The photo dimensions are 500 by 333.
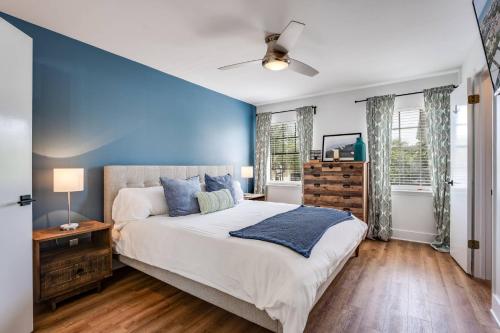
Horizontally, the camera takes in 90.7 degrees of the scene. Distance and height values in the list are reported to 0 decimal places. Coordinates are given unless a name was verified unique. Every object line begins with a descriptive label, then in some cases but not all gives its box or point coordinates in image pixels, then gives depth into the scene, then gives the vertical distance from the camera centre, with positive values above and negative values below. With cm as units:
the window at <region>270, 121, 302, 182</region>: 532 +30
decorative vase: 422 +28
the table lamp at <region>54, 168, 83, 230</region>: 232 -14
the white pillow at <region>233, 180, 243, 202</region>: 383 -40
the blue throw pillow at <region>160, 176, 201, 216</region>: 286 -36
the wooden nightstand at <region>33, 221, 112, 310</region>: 209 -88
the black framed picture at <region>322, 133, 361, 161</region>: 451 +38
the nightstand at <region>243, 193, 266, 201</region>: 464 -58
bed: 158 -74
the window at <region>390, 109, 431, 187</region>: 405 +28
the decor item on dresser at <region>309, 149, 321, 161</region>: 481 +23
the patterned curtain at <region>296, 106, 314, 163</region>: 498 +75
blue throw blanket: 189 -56
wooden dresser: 402 -33
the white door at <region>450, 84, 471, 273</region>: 291 -17
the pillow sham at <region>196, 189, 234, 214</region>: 300 -44
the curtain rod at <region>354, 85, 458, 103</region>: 398 +121
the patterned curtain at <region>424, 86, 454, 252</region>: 373 +19
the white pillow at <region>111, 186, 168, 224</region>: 275 -44
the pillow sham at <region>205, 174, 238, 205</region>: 356 -25
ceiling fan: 228 +114
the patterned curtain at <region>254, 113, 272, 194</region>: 555 +40
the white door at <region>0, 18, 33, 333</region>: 171 -9
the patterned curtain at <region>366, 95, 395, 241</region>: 416 +1
